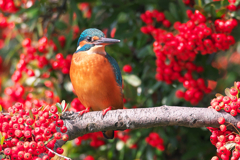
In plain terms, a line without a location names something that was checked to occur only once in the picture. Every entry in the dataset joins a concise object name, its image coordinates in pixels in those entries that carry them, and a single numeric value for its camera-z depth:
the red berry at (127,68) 6.08
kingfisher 4.98
